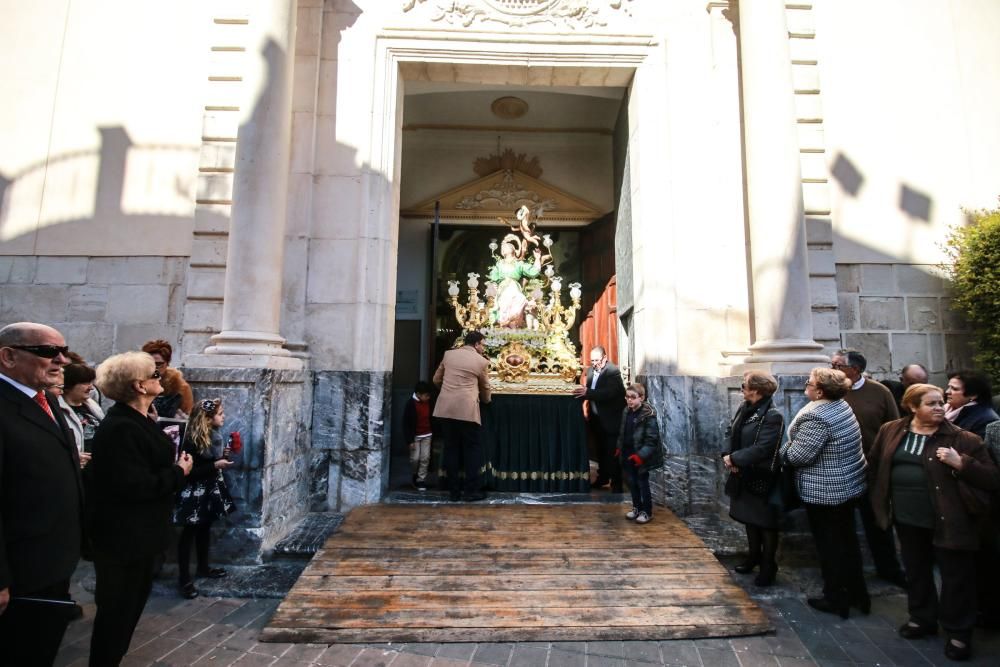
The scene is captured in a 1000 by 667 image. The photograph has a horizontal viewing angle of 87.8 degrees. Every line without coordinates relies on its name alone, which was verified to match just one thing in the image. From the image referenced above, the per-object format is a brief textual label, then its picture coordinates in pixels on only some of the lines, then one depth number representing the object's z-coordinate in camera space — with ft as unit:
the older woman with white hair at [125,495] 8.13
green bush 16.94
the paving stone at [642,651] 9.88
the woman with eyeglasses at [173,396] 12.25
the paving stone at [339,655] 9.66
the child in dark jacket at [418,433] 19.76
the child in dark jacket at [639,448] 14.88
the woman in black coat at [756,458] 12.19
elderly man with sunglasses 6.50
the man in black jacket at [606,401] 19.10
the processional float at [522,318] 22.57
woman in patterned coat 11.60
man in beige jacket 17.61
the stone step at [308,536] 14.17
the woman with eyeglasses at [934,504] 10.04
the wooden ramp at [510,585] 10.46
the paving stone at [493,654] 9.79
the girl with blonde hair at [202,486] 11.93
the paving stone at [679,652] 9.82
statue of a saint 24.54
